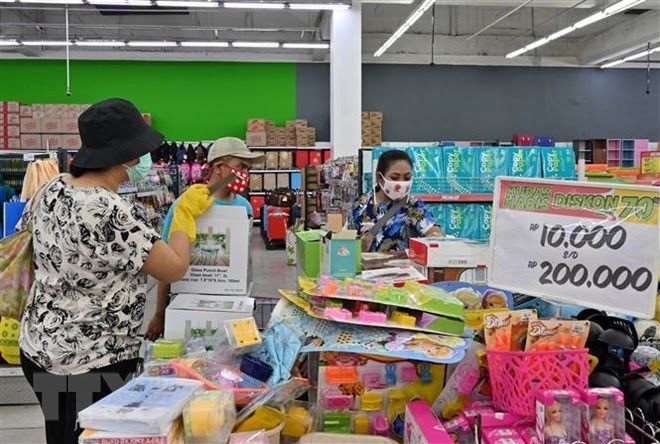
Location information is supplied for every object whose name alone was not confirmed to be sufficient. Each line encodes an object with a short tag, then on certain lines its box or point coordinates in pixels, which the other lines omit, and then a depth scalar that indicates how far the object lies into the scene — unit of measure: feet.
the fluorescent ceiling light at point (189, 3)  33.24
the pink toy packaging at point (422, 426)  4.33
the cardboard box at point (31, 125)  48.44
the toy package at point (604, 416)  4.25
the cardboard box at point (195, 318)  6.37
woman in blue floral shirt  10.75
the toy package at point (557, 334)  4.74
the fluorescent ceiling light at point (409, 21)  34.22
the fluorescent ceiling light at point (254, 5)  33.34
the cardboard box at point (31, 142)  48.60
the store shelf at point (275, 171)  52.39
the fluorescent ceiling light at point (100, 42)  44.11
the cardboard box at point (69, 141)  48.65
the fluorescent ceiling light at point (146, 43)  43.31
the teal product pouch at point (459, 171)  21.11
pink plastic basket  4.51
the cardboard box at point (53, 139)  48.39
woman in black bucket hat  5.87
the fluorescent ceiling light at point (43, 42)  43.18
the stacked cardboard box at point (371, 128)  52.37
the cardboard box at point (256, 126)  51.67
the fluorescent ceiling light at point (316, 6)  33.73
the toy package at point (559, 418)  4.20
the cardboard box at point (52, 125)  48.53
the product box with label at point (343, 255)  6.91
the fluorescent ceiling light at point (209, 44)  46.29
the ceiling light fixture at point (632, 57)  52.18
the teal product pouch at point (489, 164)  21.11
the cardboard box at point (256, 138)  51.42
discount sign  4.95
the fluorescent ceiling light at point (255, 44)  44.49
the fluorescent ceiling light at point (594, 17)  34.35
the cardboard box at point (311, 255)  7.66
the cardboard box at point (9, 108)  48.06
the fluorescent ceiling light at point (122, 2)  32.08
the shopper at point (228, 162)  8.93
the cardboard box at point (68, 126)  48.70
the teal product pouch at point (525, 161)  21.17
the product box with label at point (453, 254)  7.06
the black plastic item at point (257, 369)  5.23
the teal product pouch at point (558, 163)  21.30
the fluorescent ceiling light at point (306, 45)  45.41
